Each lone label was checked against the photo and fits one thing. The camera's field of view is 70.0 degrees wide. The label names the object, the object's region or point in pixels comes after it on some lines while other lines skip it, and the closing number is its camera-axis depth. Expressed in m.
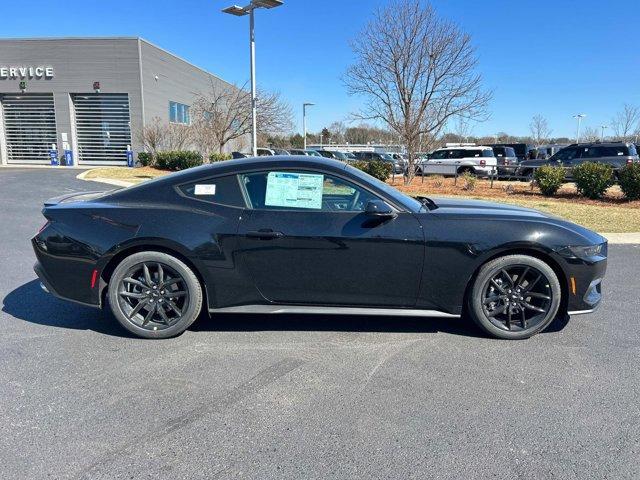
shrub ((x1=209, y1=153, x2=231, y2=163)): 22.09
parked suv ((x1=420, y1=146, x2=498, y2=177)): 23.47
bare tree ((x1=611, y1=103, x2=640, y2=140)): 44.58
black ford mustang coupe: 3.66
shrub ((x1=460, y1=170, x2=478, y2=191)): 16.14
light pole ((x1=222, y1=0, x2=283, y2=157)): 13.81
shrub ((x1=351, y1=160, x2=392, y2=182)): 18.11
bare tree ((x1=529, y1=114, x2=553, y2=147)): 63.76
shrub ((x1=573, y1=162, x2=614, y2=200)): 13.23
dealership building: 28.66
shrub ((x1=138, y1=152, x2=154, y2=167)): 28.02
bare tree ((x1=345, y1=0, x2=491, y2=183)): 16.78
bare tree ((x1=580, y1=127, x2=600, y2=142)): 68.00
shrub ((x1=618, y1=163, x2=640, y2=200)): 12.49
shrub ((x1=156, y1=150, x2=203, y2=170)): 25.17
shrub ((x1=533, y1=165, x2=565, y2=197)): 14.20
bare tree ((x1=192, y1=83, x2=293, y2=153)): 23.44
